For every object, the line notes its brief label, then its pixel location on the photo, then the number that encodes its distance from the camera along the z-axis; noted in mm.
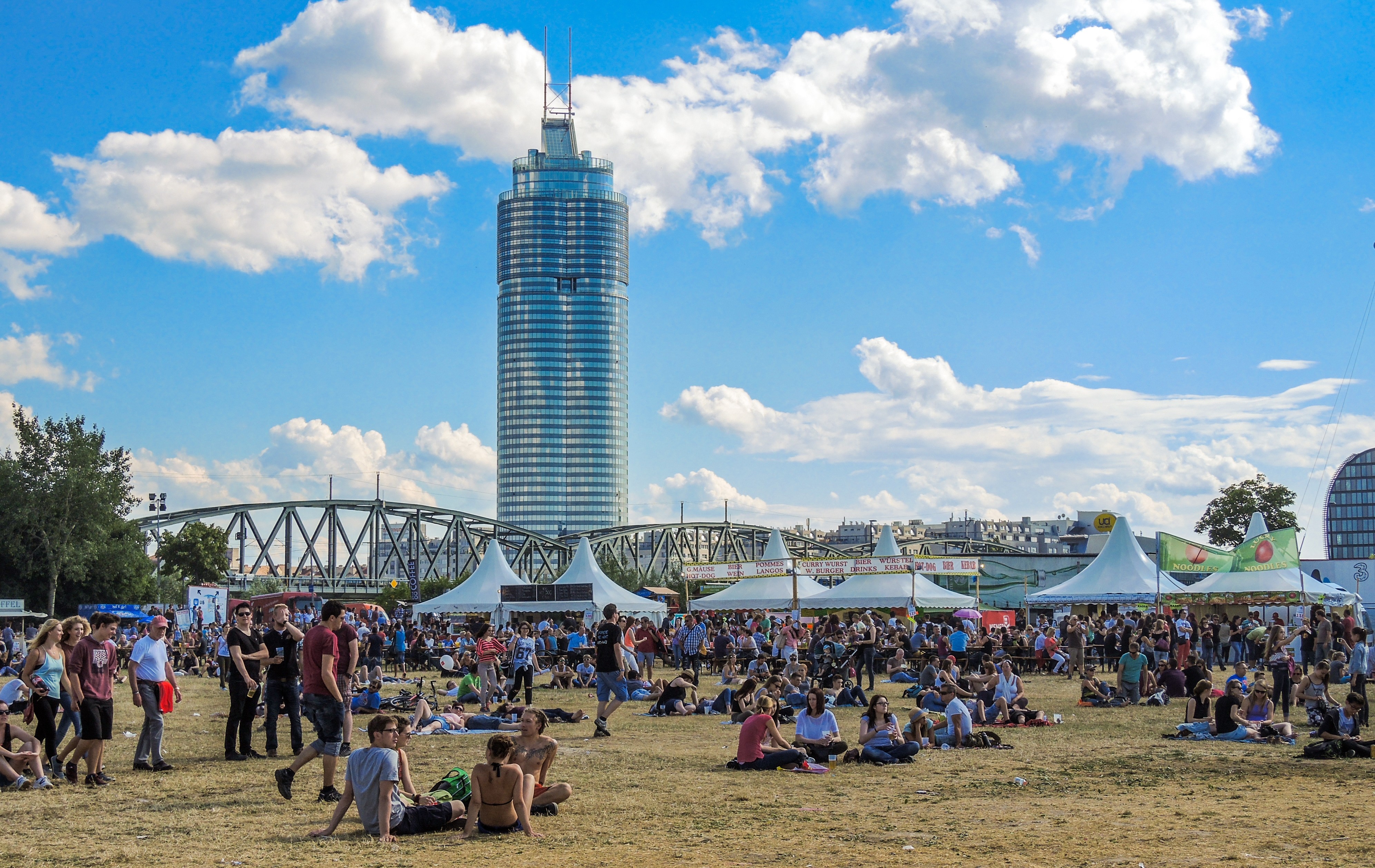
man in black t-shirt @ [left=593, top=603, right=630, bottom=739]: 15602
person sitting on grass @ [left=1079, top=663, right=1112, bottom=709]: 20047
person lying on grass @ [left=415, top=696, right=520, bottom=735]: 15914
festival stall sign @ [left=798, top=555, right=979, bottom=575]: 40750
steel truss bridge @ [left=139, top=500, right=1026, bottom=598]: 116062
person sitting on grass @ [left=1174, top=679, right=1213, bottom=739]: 15312
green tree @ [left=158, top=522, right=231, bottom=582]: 92375
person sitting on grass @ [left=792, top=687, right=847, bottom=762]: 12625
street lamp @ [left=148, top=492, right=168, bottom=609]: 73188
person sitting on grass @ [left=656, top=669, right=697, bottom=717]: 18984
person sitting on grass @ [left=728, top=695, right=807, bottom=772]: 12109
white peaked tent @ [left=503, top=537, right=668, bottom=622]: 41812
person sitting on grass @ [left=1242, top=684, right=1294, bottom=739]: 14777
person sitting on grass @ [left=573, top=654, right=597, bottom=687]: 25938
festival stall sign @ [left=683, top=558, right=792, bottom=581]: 44125
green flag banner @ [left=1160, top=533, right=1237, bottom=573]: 33875
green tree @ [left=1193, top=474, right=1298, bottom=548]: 83625
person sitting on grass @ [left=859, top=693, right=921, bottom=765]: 12648
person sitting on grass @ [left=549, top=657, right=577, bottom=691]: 25609
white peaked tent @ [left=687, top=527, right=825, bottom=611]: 42844
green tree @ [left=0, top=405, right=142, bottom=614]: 53406
